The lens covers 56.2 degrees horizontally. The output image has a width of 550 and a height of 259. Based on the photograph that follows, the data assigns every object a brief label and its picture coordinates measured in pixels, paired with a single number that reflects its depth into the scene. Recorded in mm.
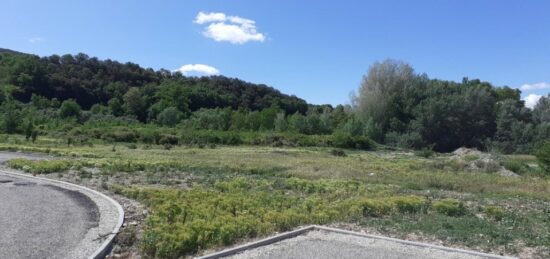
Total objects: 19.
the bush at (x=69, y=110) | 81250
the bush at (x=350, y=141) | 61469
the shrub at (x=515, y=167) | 32312
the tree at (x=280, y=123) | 76625
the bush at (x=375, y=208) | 12809
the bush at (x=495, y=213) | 12602
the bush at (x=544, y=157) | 30844
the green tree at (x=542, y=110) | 80875
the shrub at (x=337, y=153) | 45375
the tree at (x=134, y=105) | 99750
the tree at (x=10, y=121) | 58281
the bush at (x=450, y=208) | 13047
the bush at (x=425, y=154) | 49384
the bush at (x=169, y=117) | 87312
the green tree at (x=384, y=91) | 77000
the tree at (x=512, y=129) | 71688
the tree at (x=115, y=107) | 95750
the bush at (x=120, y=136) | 56219
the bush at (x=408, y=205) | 13286
